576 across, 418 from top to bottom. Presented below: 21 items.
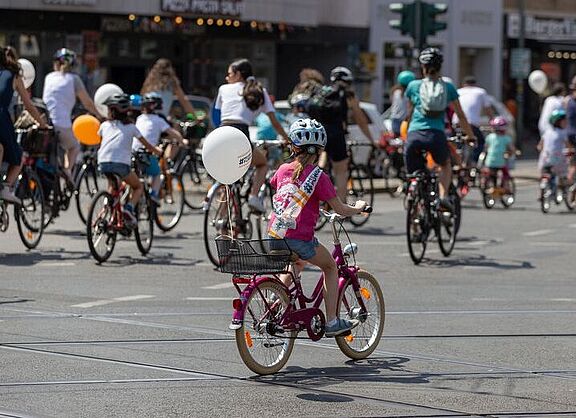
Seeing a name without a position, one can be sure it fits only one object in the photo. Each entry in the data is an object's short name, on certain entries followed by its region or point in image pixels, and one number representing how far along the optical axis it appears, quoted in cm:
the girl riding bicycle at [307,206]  910
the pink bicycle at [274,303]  870
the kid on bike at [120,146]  1456
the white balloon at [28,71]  1858
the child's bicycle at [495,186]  2278
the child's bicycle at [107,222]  1425
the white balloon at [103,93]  1877
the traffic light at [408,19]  2441
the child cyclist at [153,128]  1730
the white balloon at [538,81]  3791
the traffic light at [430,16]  2433
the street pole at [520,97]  4097
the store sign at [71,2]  3466
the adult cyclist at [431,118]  1517
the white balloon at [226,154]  912
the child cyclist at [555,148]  2270
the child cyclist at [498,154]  2281
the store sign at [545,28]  5069
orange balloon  1730
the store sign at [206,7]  3738
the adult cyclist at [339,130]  1745
